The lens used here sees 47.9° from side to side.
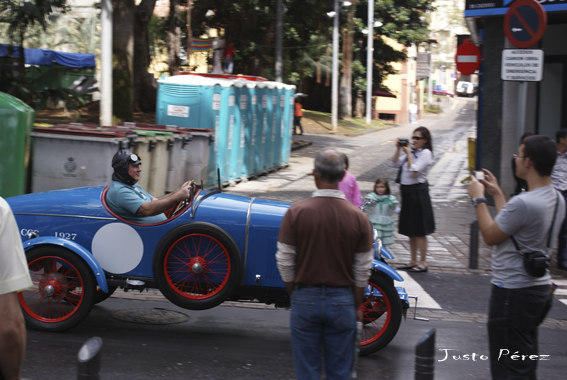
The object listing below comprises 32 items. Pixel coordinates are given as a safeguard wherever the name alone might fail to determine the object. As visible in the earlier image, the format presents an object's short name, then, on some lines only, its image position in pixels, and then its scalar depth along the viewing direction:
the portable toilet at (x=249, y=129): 14.97
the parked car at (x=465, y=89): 84.06
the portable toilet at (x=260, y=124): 15.80
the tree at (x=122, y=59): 16.69
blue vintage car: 5.17
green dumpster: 8.62
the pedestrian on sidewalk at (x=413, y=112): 50.16
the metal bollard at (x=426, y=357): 3.24
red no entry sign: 13.79
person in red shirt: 24.44
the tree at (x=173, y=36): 25.66
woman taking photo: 7.89
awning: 29.88
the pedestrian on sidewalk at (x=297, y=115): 29.08
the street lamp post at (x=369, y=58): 37.66
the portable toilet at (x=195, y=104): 13.05
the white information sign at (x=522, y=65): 8.23
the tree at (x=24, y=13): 15.73
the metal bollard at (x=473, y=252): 8.33
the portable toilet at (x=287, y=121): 18.08
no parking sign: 8.14
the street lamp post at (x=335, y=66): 30.30
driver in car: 5.28
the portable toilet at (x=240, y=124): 14.35
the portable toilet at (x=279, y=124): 17.31
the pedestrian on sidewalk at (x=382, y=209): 7.74
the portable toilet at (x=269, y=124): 16.48
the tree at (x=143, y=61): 21.03
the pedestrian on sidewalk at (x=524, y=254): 3.59
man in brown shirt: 3.37
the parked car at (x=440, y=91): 85.38
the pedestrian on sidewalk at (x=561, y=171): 8.11
